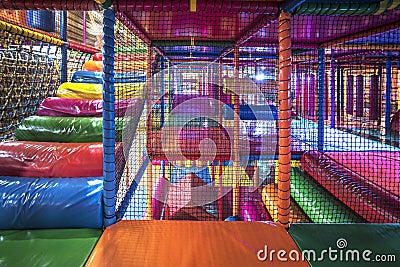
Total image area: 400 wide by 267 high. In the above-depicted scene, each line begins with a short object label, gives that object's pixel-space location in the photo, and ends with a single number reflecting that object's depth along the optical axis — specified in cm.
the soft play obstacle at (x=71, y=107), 341
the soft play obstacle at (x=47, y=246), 168
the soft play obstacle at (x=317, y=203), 314
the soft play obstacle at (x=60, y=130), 303
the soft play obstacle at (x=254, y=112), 692
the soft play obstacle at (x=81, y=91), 391
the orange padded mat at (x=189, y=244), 171
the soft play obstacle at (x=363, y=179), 287
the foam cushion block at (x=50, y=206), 203
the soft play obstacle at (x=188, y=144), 444
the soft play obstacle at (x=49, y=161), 242
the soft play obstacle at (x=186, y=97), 728
